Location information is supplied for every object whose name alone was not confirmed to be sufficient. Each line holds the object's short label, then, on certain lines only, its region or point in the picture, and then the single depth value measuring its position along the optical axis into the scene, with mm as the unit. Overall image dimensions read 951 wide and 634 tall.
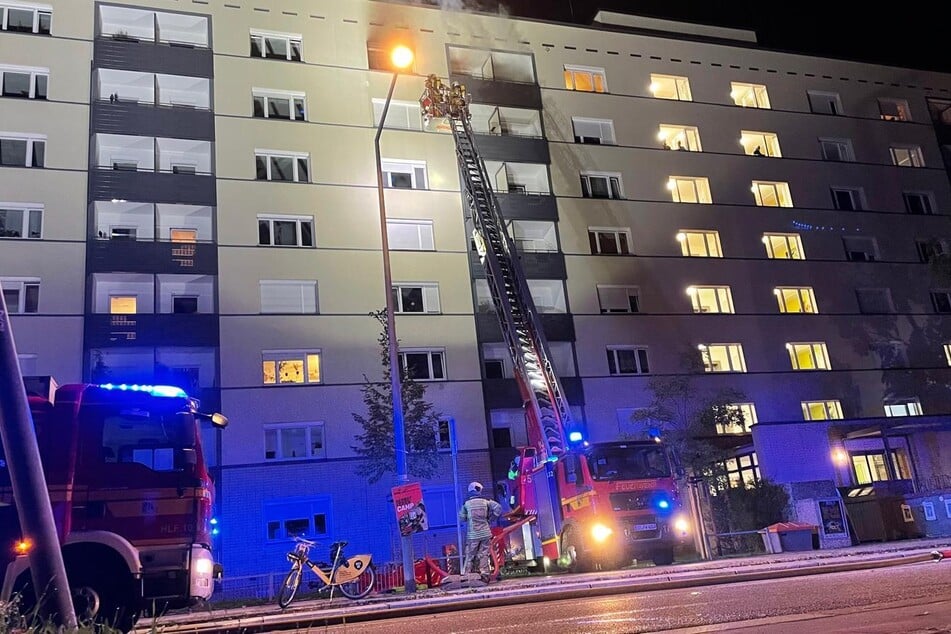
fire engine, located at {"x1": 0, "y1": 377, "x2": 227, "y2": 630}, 9648
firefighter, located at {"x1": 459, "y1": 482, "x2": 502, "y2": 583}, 15336
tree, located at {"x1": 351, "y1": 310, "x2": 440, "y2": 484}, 27000
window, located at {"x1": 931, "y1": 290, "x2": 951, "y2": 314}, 40125
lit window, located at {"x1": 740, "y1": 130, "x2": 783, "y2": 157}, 40750
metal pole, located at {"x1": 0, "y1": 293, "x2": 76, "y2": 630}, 3779
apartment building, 28031
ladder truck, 17375
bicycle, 14781
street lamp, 17109
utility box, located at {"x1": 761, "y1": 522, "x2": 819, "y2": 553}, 19906
